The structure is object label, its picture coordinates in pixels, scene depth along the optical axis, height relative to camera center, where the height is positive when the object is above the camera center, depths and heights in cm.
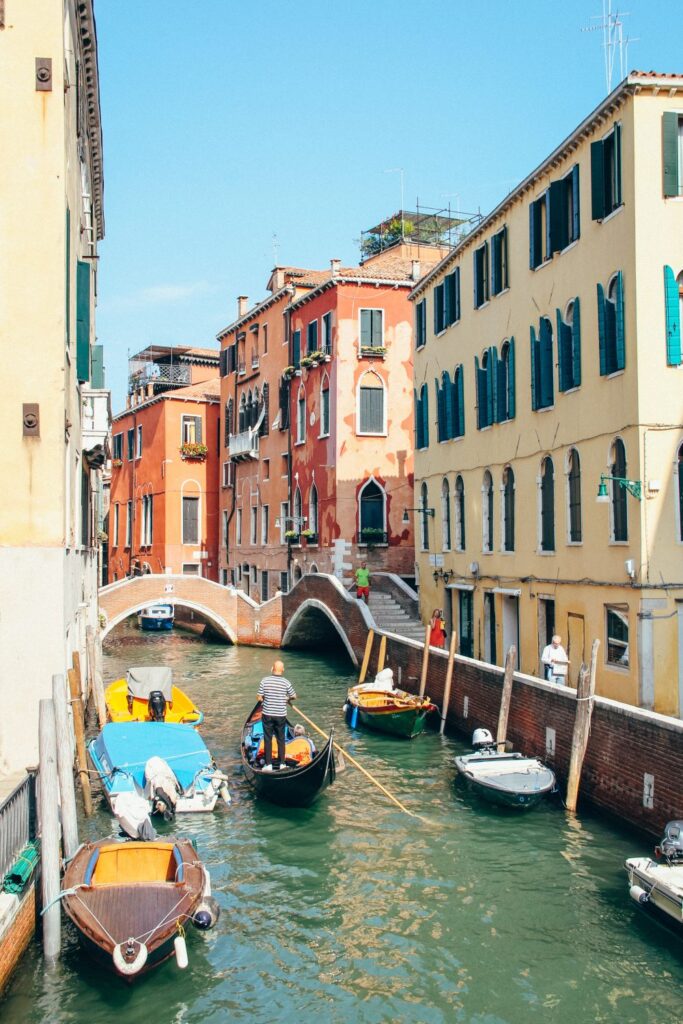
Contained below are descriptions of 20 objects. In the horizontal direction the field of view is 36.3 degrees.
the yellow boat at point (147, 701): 1473 -245
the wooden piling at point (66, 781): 818 -198
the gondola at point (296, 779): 1062 -261
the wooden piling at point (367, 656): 1884 -233
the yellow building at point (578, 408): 1119 +153
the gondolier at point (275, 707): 1092 -186
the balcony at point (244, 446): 3078 +254
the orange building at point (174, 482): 3478 +165
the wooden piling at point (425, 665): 1564 -207
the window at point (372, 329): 2534 +485
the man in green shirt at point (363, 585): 2180 -119
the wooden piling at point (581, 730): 1009 -199
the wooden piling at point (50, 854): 708 -220
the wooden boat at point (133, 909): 675 -254
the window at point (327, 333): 2572 +487
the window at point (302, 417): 2738 +296
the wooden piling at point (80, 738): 1087 -232
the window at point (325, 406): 2581 +304
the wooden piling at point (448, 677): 1434 -210
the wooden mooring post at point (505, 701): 1220 -206
